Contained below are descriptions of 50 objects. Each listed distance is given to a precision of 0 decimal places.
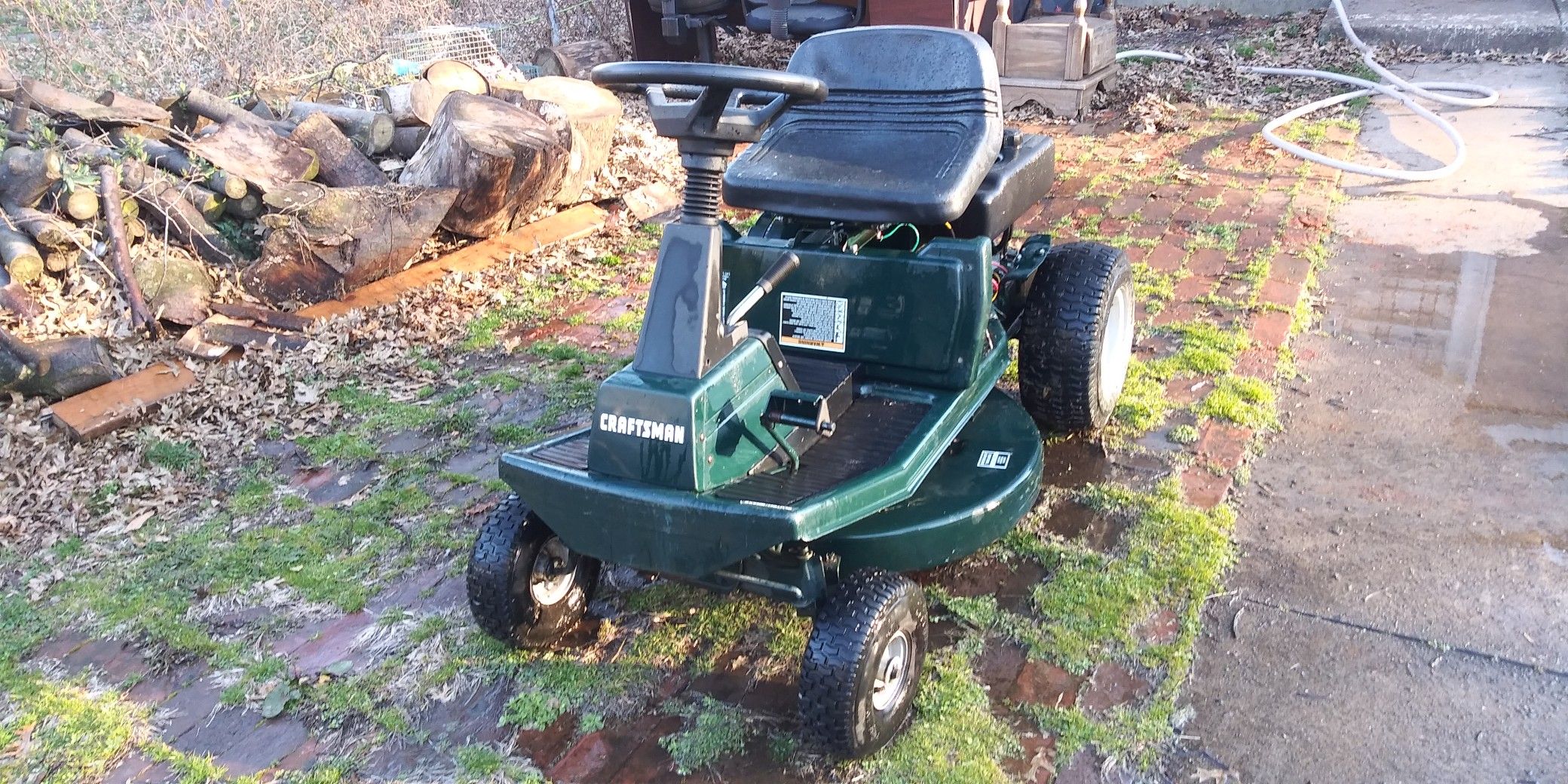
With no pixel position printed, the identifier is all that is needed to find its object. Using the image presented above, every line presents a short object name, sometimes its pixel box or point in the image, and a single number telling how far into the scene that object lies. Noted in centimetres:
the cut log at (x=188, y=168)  521
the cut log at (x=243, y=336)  466
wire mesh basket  843
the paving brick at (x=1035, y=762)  232
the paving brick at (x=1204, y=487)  328
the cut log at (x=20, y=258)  459
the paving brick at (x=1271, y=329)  425
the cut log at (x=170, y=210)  499
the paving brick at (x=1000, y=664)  263
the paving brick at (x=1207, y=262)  495
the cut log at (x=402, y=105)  621
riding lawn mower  227
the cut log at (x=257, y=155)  534
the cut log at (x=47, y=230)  471
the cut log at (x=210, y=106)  584
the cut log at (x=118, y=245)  464
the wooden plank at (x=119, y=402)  404
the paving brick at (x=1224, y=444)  349
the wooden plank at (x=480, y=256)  518
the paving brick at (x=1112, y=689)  252
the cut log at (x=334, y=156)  573
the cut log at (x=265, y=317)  486
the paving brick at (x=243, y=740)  251
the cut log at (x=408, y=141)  617
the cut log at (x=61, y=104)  557
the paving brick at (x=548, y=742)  246
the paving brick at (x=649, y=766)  238
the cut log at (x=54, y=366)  410
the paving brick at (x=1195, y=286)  473
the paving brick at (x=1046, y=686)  254
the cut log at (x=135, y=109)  567
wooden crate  742
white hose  568
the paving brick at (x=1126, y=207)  573
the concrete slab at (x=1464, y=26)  810
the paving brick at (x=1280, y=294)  457
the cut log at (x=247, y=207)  536
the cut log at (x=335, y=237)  505
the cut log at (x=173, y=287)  475
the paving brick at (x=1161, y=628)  271
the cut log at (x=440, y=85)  625
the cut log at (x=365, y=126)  611
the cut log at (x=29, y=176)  486
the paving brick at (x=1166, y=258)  505
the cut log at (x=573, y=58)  898
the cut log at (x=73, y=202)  481
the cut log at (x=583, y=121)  625
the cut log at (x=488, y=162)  536
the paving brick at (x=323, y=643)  285
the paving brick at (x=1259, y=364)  402
